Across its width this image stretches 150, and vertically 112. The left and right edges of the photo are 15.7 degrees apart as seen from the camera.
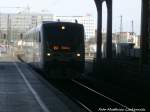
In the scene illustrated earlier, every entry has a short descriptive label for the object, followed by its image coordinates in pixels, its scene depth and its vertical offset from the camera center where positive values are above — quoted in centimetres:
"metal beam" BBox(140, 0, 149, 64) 2750 +50
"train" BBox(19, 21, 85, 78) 2877 -68
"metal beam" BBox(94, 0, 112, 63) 3388 +40
